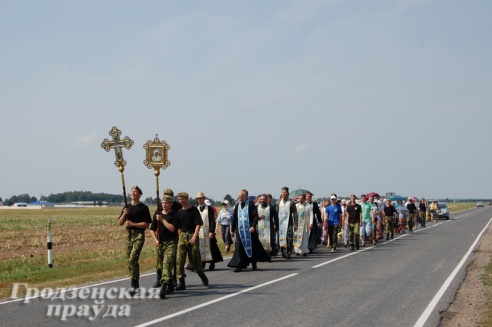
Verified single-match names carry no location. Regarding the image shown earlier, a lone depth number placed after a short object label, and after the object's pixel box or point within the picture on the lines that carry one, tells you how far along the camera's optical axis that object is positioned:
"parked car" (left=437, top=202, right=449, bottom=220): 54.44
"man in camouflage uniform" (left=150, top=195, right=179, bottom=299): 11.63
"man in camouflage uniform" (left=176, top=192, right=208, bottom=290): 12.15
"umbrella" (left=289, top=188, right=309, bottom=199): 26.17
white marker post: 18.17
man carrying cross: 11.49
